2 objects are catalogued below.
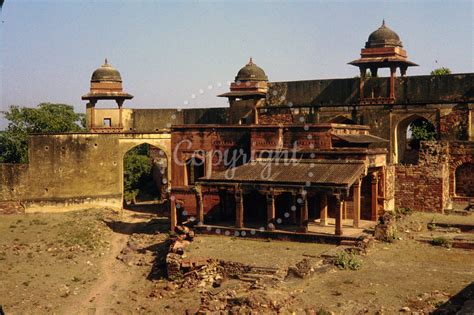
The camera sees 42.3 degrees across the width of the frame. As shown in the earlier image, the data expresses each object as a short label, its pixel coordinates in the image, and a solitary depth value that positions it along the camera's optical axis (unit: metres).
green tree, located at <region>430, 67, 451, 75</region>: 38.13
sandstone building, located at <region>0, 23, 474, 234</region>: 20.12
